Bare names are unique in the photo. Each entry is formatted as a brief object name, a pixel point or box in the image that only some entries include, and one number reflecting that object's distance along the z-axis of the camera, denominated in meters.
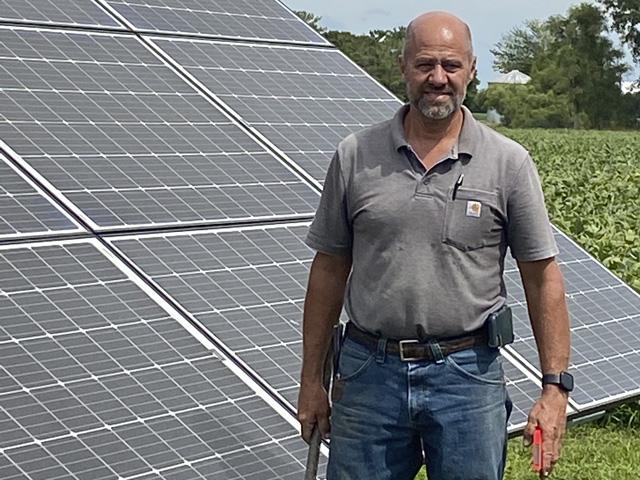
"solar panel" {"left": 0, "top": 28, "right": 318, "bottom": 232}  6.11
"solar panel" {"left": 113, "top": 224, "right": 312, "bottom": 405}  5.46
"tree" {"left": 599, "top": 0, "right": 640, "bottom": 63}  84.31
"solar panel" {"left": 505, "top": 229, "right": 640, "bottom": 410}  6.43
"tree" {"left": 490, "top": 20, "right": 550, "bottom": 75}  130.12
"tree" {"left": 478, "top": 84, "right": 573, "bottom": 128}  83.50
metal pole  4.29
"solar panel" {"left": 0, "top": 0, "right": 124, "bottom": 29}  7.55
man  3.91
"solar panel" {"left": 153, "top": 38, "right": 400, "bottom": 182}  7.53
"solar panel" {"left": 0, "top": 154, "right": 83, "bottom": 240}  5.52
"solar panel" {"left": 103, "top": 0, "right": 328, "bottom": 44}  8.23
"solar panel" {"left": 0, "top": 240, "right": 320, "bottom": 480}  4.56
